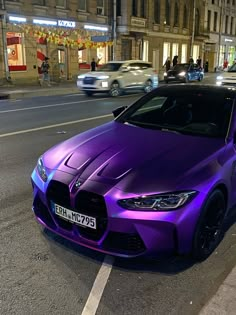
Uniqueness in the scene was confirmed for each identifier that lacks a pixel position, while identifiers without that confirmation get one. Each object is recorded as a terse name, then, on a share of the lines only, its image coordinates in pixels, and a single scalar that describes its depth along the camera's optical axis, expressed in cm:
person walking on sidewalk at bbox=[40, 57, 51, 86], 1888
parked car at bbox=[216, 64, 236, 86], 1318
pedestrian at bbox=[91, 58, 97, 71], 2272
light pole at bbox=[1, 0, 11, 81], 1818
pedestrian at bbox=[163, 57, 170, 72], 2767
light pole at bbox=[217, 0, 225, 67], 4202
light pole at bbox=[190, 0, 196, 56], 3453
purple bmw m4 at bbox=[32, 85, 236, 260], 235
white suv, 1424
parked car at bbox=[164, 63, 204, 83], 2287
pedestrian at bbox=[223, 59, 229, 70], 4080
